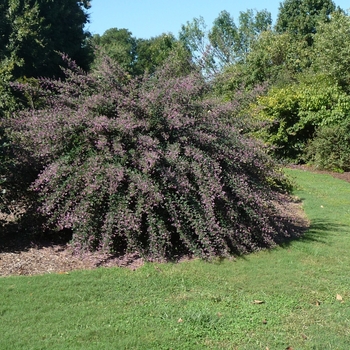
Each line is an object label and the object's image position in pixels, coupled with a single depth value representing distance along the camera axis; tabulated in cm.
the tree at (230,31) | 4722
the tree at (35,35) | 2539
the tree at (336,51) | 2009
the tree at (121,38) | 5800
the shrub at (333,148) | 1681
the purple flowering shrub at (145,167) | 599
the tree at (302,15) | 3919
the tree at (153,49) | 4403
